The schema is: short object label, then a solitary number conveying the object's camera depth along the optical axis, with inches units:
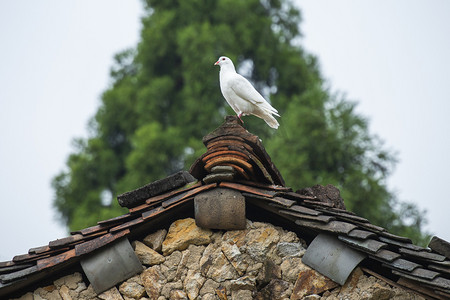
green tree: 1505.5
